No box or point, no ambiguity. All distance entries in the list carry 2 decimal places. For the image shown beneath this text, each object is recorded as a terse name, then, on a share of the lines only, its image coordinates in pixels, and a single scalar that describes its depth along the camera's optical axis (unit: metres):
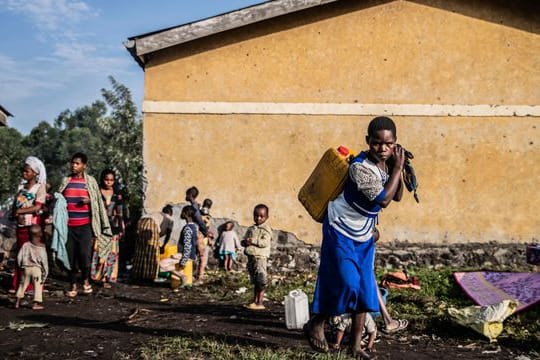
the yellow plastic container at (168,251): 9.50
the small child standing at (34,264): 6.97
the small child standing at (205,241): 9.48
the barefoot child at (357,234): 4.37
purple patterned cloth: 7.32
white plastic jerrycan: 5.59
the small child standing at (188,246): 8.77
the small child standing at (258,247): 6.92
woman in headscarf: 7.50
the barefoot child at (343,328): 4.96
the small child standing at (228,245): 10.00
